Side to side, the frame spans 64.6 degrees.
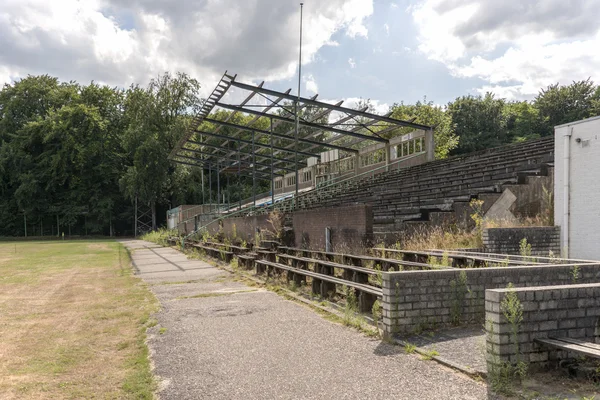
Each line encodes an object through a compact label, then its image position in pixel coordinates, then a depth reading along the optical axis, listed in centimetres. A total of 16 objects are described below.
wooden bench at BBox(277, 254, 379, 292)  932
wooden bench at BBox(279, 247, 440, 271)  893
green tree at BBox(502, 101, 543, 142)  5431
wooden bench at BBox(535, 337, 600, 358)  407
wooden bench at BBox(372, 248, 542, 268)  794
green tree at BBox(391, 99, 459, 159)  4488
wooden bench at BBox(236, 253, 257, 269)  1539
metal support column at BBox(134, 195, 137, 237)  5681
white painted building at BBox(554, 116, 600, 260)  1048
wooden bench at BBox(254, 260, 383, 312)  786
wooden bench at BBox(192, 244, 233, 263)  1853
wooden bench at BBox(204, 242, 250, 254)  1798
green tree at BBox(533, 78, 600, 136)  5144
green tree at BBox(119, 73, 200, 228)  5212
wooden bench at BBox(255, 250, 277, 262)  1446
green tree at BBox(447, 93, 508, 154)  5466
